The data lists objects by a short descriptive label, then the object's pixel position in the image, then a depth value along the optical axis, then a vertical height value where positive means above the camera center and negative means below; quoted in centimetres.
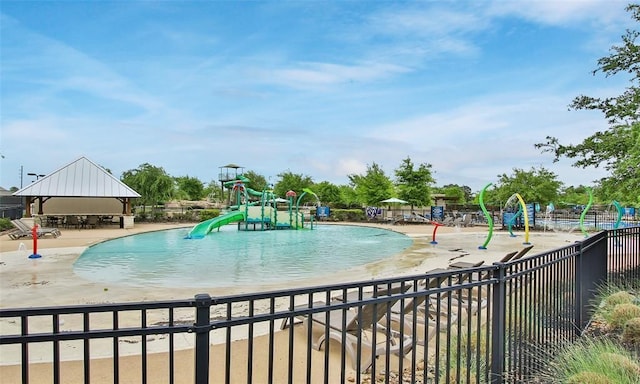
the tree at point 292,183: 5284 +104
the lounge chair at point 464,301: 581 -178
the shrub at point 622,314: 470 -151
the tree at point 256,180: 5773 +159
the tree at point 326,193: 5275 -33
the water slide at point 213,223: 2148 -207
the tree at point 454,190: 7266 +20
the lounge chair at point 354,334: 394 -165
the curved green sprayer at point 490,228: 1577 -152
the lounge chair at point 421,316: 436 -175
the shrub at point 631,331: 440 -161
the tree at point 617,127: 752 +134
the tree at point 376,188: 3734 +27
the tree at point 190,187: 6419 +53
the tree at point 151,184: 3431 +53
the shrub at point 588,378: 291 -143
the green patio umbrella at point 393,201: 3284 -86
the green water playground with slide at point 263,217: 2524 -186
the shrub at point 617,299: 520 -146
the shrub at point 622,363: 309 -141
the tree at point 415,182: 3512 +82
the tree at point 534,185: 3659 +61
